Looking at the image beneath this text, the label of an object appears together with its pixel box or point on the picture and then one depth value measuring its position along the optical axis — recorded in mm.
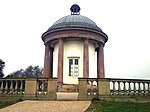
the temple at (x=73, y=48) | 15843
